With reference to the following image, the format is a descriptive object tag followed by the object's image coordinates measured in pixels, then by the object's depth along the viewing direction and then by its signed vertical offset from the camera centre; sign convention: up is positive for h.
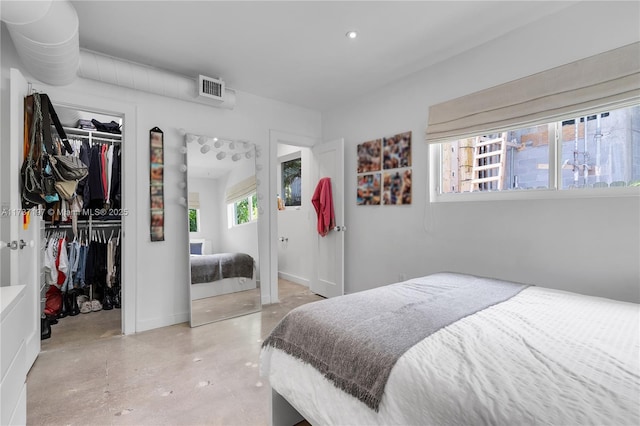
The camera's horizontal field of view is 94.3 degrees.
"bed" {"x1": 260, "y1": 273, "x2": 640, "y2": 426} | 0.81 -0.49
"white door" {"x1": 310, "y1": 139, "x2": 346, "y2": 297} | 3.68 -0.37
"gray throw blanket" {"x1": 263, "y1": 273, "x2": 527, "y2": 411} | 1.06 -0.48
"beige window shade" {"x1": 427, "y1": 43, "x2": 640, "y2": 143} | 1.83 +0.82
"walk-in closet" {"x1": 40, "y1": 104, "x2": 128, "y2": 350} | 3.13 -0.31
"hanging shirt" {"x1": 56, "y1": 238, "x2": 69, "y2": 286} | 3.18 -0.51
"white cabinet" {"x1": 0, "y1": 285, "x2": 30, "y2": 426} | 1.18 -0.62
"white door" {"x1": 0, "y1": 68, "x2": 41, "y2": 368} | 1.97 -0.10
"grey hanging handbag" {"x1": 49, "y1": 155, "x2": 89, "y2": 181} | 2.24 +0.36
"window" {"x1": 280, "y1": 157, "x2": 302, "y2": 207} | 4.91 +0.52
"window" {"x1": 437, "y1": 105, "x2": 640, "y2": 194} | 1.97 +0.42
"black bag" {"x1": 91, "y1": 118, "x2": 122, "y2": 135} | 3.52 +1.05
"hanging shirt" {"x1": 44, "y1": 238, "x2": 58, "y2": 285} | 3.13 -0.51
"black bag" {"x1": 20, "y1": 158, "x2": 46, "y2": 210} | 2.06 +0.21
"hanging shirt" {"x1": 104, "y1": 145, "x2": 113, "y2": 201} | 3.36 +0.51
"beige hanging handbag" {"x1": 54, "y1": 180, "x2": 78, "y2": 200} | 2.32 +0.21
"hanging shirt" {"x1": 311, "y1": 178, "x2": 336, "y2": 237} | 3.77 +0.06
